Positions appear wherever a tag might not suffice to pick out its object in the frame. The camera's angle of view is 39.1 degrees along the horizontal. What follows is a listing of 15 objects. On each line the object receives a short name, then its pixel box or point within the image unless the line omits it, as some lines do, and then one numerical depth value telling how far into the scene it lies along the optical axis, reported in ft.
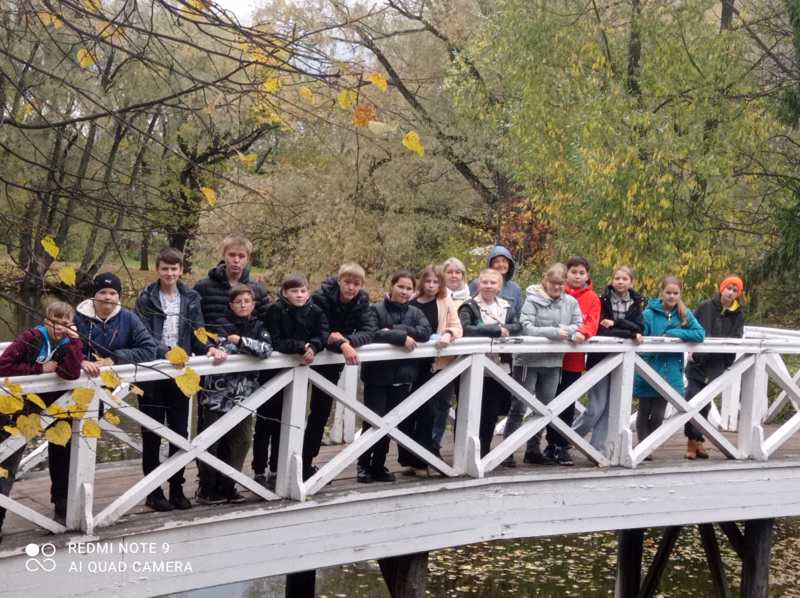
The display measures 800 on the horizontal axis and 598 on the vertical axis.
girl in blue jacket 26.99
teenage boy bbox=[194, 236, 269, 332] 21.36
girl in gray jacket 25.34
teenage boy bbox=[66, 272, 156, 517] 19.07
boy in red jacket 26.11
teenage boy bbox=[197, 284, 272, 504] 20.70
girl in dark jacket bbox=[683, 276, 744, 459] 28.35
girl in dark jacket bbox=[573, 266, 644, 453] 26.23
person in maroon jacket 17.76
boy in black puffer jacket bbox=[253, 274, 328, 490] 20.70
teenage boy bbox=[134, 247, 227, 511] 20.45
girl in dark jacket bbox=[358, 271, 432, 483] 22.97
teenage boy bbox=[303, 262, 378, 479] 21.26
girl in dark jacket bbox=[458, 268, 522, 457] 24.77
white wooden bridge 18.51
